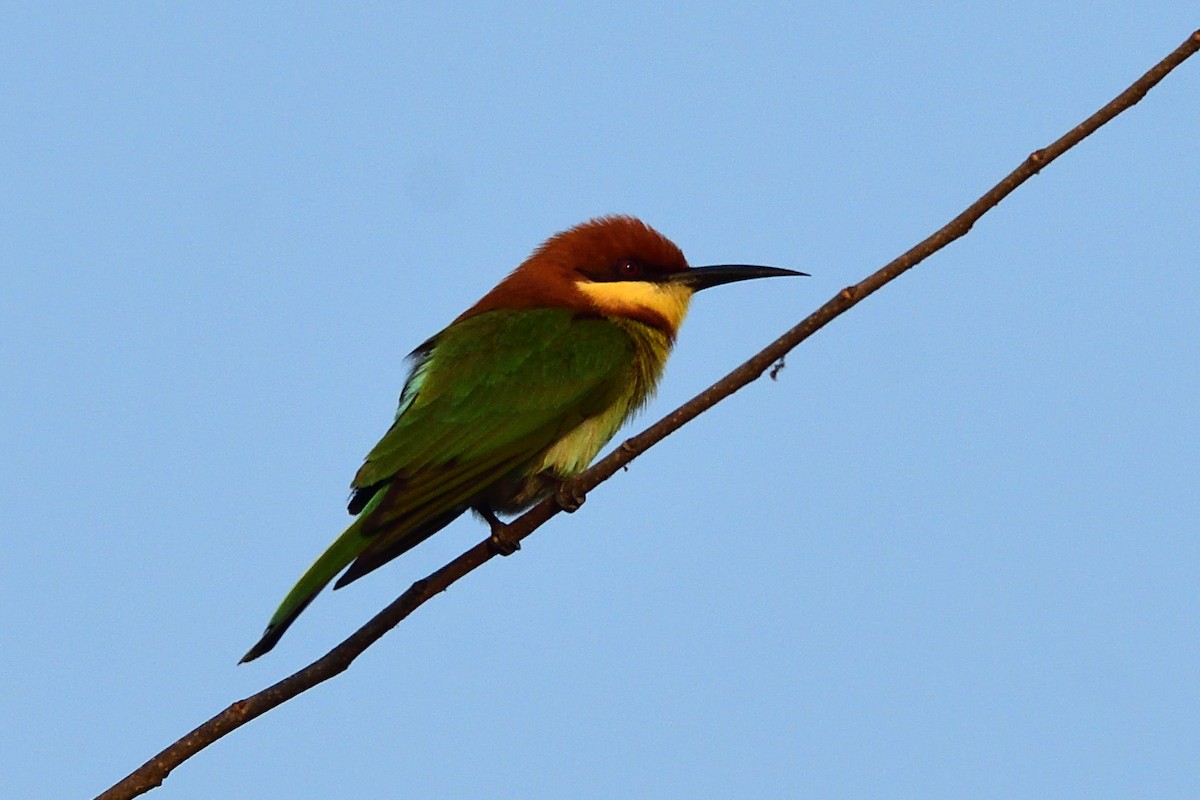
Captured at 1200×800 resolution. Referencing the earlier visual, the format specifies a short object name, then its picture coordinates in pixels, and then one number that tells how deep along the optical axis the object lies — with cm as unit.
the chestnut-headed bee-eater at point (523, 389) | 750
